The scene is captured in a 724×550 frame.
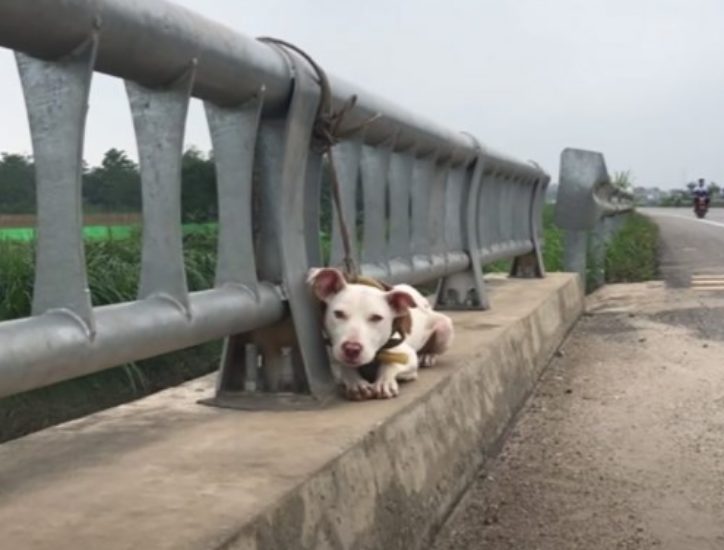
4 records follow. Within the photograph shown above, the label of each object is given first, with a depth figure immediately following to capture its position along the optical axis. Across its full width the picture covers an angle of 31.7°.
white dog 3.93
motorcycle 48.03
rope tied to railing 4.13
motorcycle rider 48.28
